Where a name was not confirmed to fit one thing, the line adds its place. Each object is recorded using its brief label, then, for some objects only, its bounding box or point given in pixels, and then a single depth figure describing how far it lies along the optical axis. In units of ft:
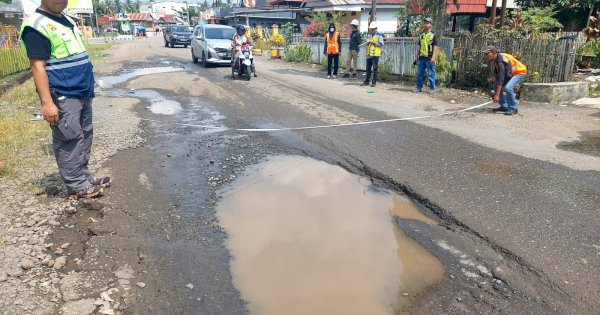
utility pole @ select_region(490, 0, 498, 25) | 46.47
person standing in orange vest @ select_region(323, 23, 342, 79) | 45.27
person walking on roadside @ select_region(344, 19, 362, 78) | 43.71
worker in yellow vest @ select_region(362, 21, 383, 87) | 38.86
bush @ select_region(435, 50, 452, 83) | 37.04
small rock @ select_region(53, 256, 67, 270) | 9.78
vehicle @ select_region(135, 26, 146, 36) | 230.36
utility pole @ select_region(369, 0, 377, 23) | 53.83
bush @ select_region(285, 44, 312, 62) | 64.23
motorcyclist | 43.14
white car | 54.19
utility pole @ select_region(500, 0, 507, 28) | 43.52
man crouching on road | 25.55
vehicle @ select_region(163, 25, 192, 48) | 105.50
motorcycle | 42.93
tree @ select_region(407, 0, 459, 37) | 39.60
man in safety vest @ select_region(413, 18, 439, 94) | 33.45
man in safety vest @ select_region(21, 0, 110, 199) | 12.01
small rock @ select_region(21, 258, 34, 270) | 9.63
